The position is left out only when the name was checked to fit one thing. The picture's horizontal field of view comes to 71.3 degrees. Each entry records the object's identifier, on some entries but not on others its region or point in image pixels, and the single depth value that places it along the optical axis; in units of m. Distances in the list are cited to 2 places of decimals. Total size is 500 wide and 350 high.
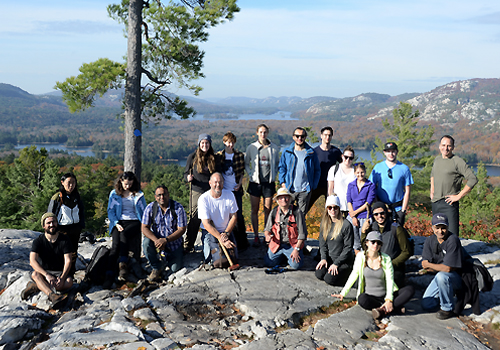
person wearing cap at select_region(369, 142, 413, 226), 5.16
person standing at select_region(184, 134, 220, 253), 5.48
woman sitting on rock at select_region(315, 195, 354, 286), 4.84
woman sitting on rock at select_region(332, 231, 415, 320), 4.06
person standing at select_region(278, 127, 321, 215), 5.66
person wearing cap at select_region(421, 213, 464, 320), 4.13
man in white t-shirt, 5.21
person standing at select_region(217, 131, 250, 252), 5.65
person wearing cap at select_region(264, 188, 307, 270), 5.24
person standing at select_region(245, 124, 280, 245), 5.69
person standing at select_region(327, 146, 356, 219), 5.41
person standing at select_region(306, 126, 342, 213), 5.95
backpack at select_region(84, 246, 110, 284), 5.10
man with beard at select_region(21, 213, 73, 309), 4.59
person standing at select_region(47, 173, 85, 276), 5.24
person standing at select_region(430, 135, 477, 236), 5.22
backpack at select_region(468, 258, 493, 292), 4.20
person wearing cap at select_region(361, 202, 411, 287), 4.52
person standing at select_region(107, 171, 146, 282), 5.35
